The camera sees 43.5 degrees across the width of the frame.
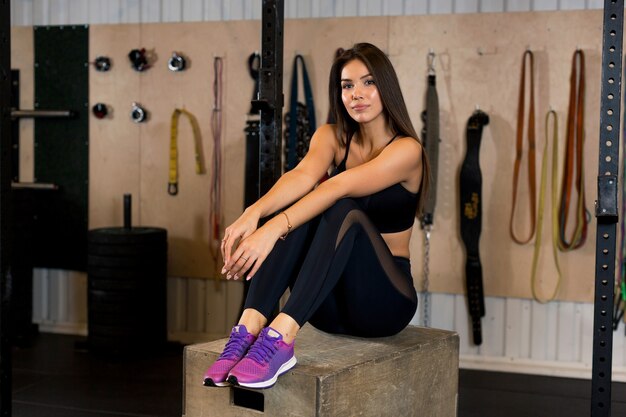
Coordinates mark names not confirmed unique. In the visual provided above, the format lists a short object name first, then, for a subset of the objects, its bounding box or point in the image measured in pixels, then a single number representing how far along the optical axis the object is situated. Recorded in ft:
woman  8.05
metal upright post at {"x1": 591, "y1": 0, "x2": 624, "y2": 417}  7.91
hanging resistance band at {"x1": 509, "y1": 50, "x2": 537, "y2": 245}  15.60
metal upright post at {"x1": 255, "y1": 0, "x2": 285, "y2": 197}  10.12
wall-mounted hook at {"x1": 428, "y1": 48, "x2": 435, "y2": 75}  16.01
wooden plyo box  7.91
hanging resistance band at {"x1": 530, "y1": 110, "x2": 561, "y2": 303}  15.56
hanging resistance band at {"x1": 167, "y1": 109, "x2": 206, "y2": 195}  17.49
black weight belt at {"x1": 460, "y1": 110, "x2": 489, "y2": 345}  15.81
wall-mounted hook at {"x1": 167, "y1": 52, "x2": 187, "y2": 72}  17.29
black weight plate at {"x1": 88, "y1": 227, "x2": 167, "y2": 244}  16.34
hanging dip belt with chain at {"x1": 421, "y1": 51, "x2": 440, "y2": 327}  15.94
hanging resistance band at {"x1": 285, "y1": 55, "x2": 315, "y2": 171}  16.55
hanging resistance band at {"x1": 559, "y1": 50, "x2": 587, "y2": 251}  15.35
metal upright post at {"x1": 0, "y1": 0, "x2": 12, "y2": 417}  10.18
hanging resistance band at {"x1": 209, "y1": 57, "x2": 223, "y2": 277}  17.35
